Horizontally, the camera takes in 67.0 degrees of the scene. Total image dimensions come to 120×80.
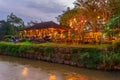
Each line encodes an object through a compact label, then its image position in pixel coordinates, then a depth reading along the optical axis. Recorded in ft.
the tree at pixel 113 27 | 32.97
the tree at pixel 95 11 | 48.72
